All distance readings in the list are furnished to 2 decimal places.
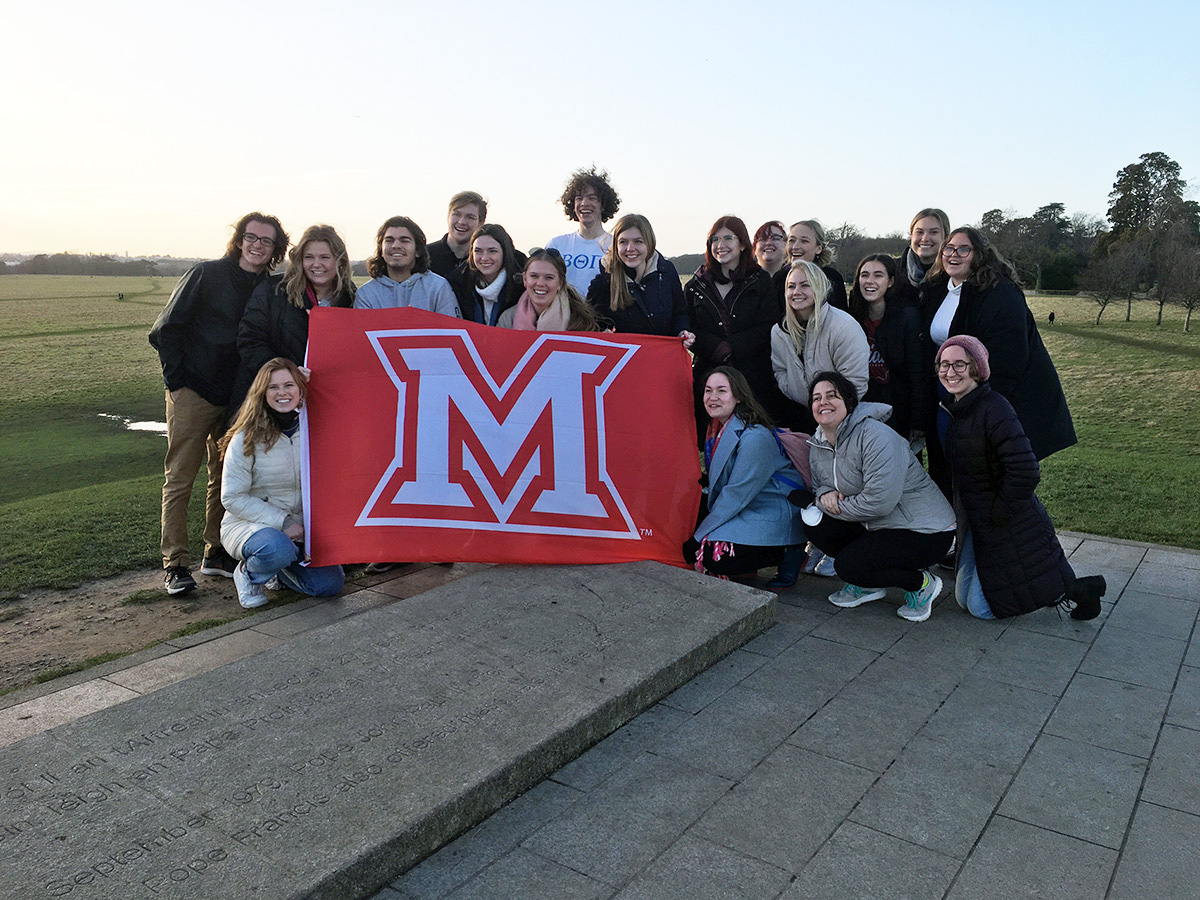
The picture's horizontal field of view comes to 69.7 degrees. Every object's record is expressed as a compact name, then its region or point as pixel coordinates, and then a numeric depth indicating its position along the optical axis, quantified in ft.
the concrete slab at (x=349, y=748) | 8.61
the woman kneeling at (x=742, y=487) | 17.64
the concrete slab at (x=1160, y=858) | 9.02
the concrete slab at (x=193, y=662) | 14.01
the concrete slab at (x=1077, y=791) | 10.16
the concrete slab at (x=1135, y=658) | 14.34
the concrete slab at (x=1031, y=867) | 8.96
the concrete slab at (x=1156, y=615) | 16.44
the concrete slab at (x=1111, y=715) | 12.24
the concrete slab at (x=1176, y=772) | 10.71
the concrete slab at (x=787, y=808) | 9.64
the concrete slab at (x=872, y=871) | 8.91
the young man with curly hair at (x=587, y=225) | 21.66
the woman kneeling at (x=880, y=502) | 16.40
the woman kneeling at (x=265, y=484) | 17.29
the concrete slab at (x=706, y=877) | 8.84
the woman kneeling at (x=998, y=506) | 15.66
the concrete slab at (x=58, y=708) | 12.54
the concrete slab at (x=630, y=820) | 9.43
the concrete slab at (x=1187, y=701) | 12.83
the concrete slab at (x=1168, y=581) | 18.57
